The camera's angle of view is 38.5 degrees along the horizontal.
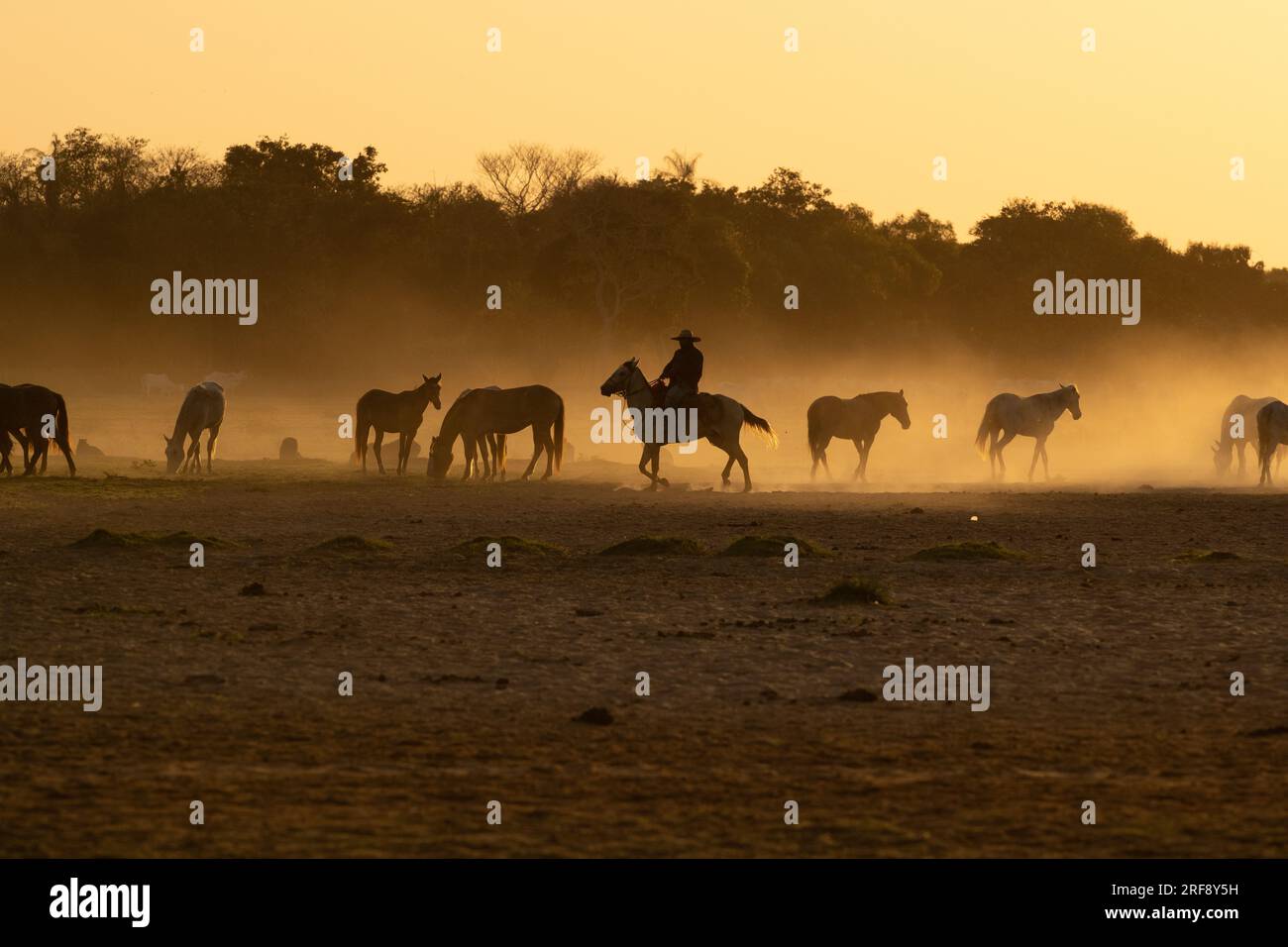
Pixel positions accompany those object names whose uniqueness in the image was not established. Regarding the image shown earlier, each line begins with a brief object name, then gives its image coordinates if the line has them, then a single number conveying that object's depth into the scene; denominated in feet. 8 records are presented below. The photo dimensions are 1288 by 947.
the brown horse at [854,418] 119.44
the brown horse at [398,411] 119.65
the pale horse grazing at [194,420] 115.03
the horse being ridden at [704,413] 99.91
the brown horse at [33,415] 109.19
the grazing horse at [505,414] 114.62
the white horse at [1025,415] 124.57
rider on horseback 100.22
